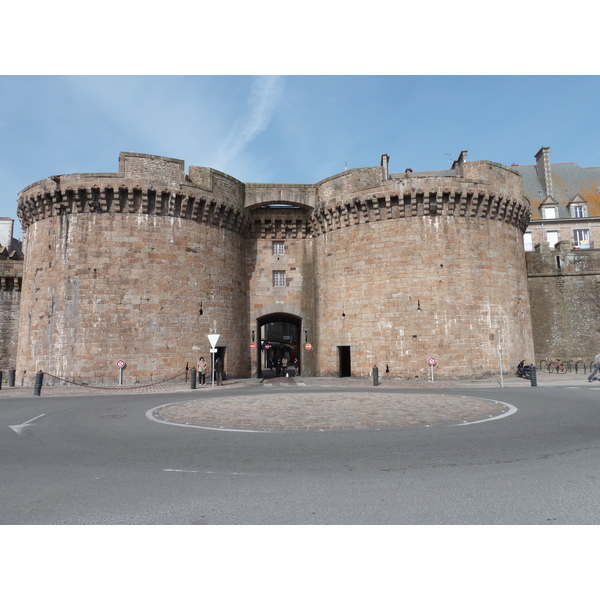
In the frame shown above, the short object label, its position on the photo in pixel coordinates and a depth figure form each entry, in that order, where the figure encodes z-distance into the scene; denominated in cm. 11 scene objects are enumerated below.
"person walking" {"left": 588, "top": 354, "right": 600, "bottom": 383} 1859
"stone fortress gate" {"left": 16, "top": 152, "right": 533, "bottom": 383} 2123
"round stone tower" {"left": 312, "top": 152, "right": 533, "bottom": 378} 2236
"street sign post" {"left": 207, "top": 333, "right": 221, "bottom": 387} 1932
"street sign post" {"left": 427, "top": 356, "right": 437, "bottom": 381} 2044
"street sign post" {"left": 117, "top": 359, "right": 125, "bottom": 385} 2008
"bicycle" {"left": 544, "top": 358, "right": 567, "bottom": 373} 2734
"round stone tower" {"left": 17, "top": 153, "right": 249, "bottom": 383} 2088
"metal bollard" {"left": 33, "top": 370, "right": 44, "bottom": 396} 1725
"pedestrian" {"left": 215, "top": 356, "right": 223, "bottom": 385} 2178
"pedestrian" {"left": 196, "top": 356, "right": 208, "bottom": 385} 2150
